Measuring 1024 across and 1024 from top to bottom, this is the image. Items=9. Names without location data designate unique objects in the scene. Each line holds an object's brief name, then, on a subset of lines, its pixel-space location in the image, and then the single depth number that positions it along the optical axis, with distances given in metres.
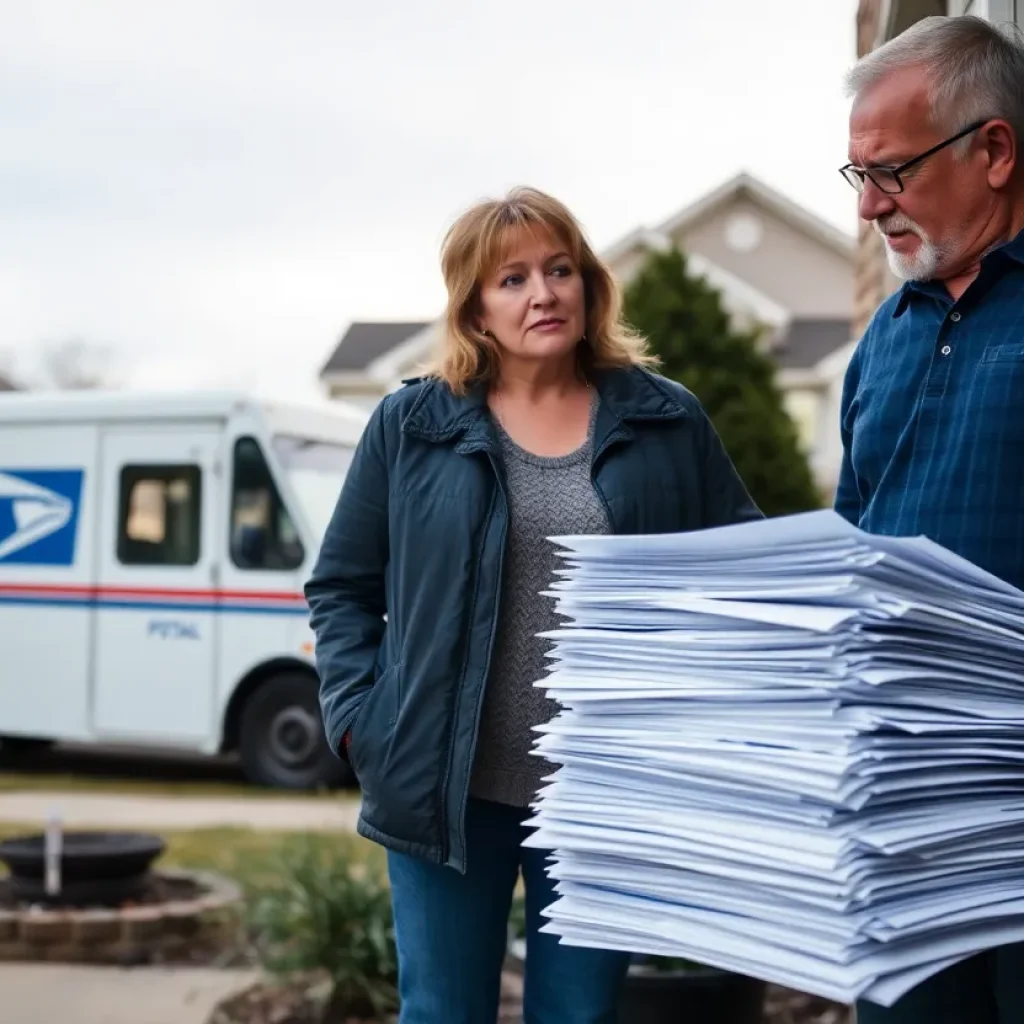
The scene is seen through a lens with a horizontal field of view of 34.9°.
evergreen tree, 18.34
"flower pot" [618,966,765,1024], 3.76
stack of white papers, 1.53
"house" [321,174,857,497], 28.33
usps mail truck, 10.73
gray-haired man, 1.94
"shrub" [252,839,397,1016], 4.76
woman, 2.46
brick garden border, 6.05
